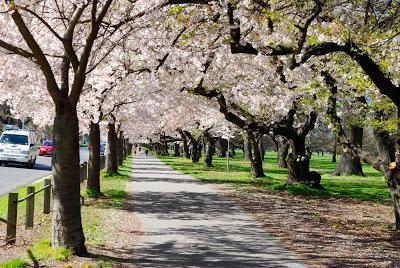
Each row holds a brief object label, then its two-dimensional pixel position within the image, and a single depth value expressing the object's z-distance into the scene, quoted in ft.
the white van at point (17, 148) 91.40
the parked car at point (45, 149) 152.76
